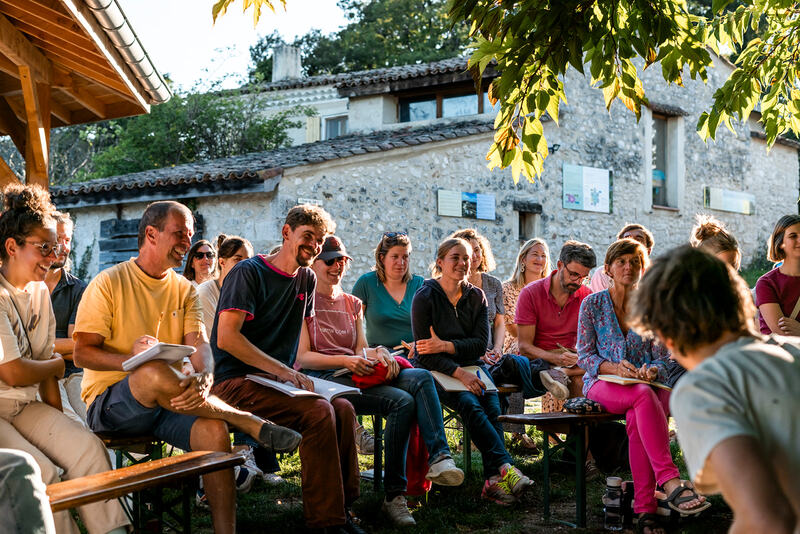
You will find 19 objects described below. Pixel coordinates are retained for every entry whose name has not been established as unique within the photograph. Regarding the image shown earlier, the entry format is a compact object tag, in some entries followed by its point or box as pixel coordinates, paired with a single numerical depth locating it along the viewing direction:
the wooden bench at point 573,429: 4.94
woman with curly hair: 3.67
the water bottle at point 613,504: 4.90
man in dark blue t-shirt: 4.41
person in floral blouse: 4.70
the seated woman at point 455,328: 5.77
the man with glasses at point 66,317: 5.39
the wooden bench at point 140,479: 3.05
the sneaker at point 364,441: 6.86
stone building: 13.85
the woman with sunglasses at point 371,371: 5.05
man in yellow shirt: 3.97
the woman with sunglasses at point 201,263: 7.13
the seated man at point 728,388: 1.67
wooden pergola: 5.79
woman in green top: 6.69
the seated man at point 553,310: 6.63
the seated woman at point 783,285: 5.66
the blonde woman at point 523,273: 7.51
